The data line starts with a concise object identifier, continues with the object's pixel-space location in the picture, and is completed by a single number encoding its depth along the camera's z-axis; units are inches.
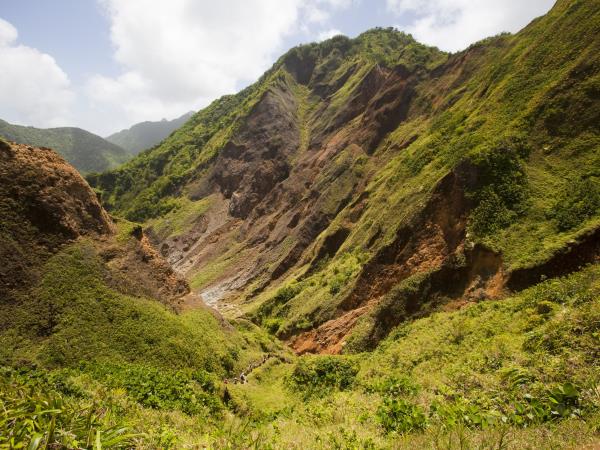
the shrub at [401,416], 289.4
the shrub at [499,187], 808.9
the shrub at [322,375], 645.3
